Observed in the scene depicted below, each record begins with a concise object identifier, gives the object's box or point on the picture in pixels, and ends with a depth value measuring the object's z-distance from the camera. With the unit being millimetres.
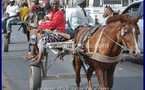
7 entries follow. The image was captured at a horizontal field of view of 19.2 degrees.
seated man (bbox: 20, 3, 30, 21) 16641
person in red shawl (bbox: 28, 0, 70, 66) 8054
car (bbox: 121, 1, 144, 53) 11791
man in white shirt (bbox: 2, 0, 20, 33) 16000
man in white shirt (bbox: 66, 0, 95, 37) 7898
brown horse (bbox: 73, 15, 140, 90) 6125
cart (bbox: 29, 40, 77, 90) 7624
